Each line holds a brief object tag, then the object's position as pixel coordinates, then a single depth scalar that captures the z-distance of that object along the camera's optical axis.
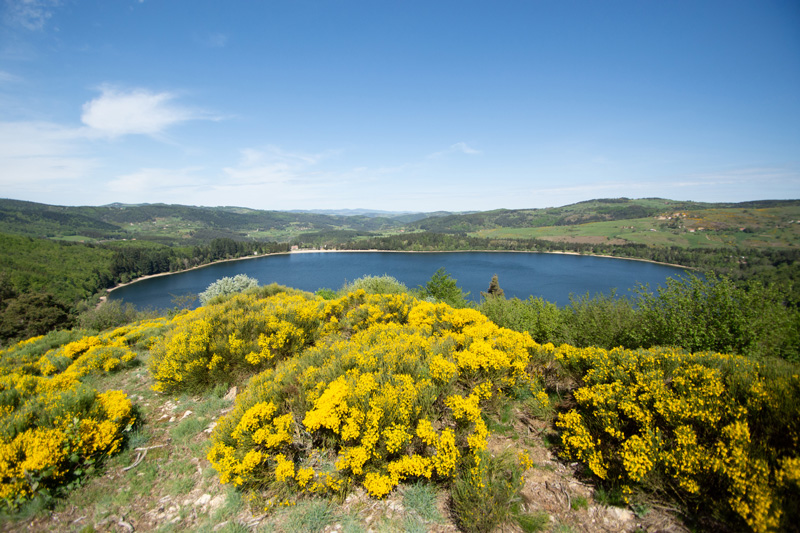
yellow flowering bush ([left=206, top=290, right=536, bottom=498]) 4.45
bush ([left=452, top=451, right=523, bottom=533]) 3.80
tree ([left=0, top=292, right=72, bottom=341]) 27.62
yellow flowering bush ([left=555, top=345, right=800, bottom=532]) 3.22
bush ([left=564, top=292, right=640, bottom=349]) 14.28
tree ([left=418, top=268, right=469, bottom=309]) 32.68
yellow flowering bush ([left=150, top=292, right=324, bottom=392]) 7.46
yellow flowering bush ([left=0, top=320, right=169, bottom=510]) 4.29
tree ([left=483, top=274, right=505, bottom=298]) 40.53
